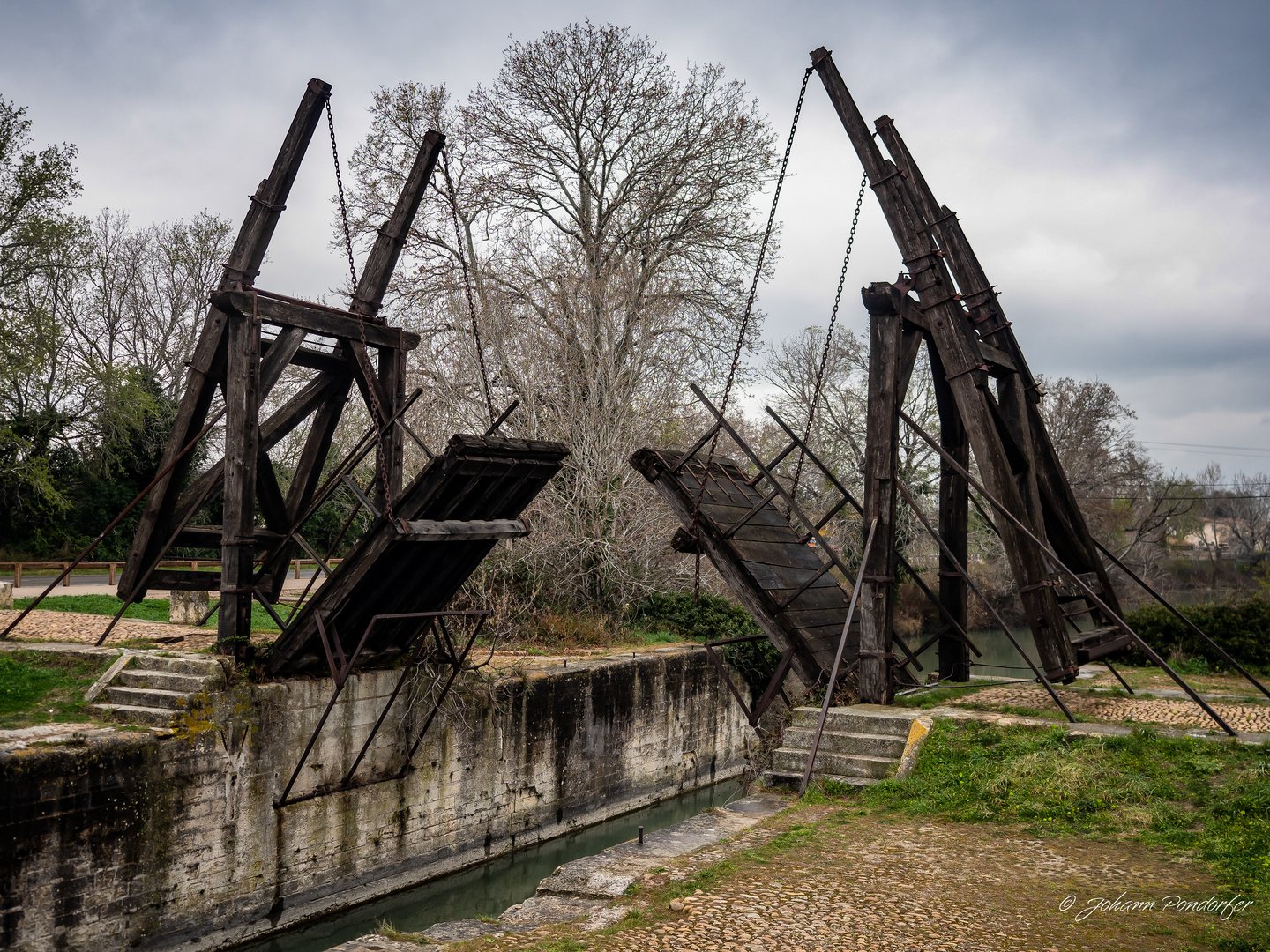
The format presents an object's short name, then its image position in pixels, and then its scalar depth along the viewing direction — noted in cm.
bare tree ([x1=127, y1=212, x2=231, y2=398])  3072
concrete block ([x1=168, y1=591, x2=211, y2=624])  1421
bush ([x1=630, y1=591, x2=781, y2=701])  1839
